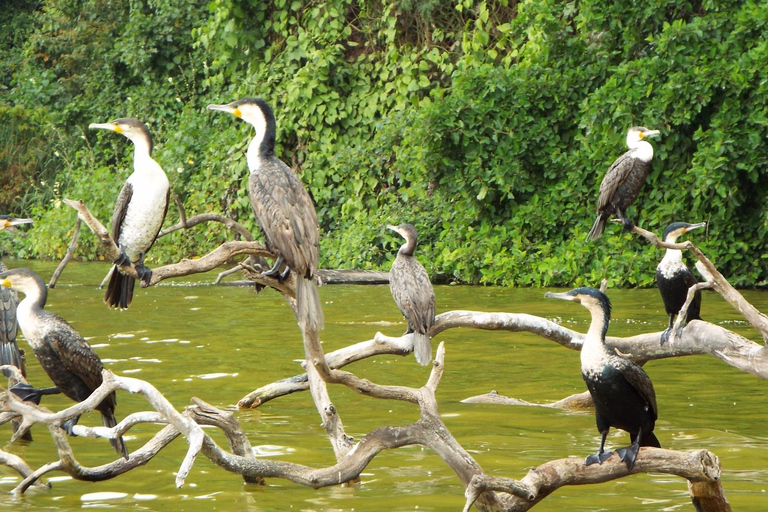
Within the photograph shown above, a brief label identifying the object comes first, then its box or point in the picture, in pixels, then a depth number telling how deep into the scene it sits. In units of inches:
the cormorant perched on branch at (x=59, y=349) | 390.0
